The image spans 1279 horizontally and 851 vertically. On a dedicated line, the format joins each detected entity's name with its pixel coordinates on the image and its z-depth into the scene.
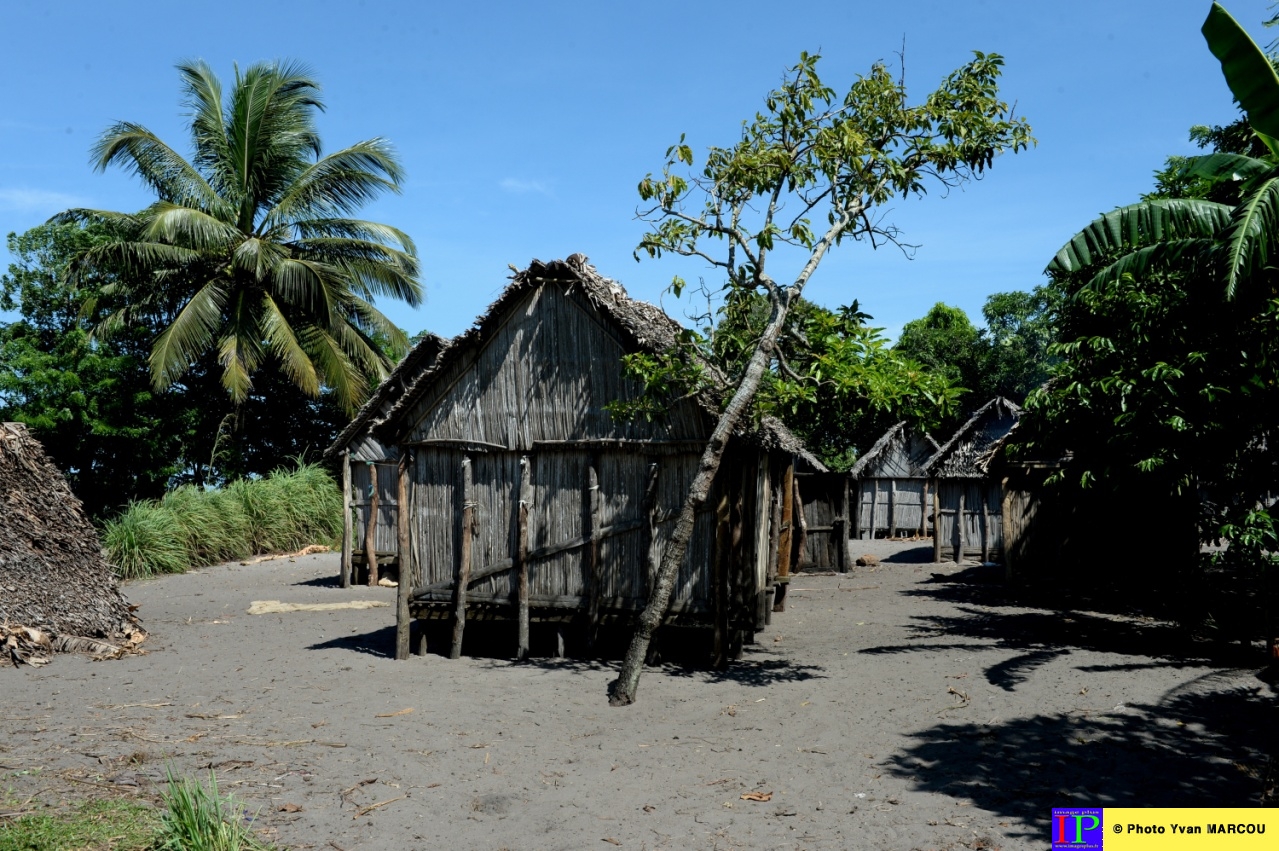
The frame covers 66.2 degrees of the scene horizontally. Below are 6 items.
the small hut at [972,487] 22.56
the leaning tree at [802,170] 9.02
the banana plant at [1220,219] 7.04
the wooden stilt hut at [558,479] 10.24
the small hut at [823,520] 20.48
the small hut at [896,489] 27.81
